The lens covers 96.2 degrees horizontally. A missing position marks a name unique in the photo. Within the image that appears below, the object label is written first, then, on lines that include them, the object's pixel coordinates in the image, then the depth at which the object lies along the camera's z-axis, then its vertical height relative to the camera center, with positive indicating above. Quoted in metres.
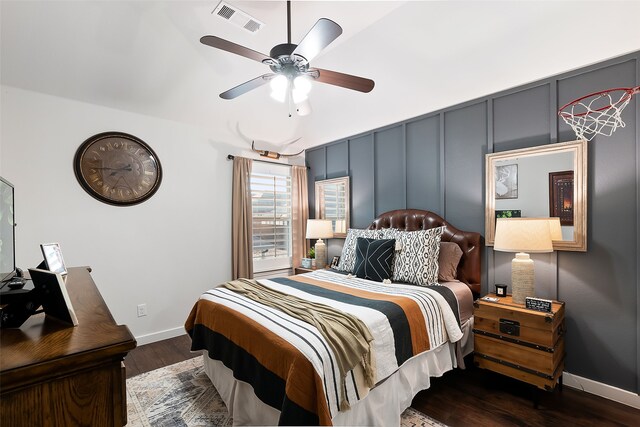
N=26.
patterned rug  2.06 -1.52
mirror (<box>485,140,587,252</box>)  2.43 +0.20
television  1.47 -0.12
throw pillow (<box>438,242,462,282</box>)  2.94 -0.55
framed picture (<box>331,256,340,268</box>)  4.03 -0.74
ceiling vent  2.30 +1.63
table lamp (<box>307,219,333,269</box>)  4.23 -0.35
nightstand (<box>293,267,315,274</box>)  4.13 -0.87
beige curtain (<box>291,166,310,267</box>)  4.85 -0.10
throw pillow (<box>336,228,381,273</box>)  3.36 -0.46
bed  1.50 -0.87
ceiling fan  1.69 +1.01
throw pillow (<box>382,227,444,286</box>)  2.77 -0.48
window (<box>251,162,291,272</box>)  4.49 -0.08
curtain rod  4.14 +0.78
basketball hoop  2.30 +0.76
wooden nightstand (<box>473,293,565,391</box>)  2.15 -1.05
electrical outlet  3.38 -1.16
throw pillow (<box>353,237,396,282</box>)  2.94 -0.52
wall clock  3.09 +0.49
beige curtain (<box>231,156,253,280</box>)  4.13 -0.16
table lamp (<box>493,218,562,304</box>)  2.27 -0.26
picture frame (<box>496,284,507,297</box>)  2.62 -0.74
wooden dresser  0.72 -0.44
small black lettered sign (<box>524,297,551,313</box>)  2.20 -0.75
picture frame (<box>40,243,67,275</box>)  1.79 -0.31
